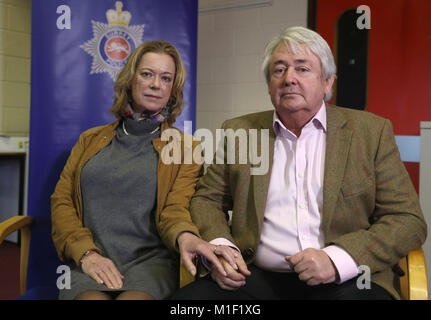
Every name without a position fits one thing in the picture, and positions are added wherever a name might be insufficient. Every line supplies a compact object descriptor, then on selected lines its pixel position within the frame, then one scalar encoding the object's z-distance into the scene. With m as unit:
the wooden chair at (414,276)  1.12
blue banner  1.88
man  1.21
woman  1.34
